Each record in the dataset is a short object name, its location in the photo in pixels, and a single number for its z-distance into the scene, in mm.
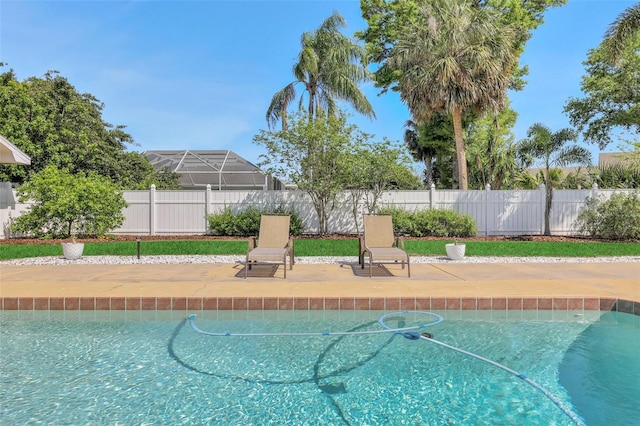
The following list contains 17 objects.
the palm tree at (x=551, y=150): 13666
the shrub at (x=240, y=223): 12523
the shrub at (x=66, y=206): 11312
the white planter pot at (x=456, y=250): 9516
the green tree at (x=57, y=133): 15312
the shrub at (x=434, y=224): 12305
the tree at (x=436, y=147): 21109
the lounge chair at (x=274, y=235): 7875
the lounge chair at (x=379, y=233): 8291
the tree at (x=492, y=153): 23328
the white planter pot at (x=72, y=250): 9242
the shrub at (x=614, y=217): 12203
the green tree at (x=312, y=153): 12336
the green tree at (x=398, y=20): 19080
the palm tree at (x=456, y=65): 13906
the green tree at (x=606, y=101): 17766
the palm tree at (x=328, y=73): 17406
